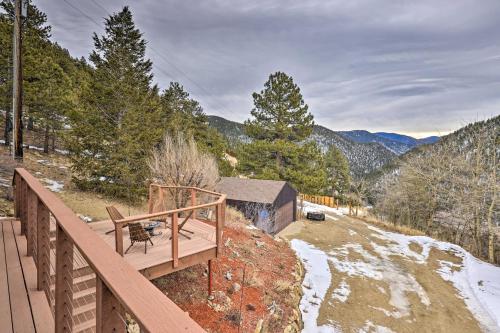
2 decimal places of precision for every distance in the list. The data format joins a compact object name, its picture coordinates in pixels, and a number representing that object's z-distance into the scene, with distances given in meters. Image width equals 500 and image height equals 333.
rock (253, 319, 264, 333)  6.14
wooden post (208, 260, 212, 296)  6.45
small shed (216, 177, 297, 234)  21.25
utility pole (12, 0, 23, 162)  8.74
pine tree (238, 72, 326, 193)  28.53
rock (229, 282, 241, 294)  7.14
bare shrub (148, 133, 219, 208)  13.47
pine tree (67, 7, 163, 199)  15.02
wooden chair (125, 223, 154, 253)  5.37
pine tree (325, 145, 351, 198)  48.23
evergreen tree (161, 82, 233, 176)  26.25
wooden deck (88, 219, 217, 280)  5.06
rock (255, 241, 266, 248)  11.93
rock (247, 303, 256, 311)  6.87
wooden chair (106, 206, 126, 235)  6.04
